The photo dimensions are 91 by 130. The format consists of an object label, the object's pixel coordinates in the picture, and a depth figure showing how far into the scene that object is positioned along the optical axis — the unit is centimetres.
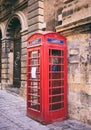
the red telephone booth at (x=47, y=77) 292
